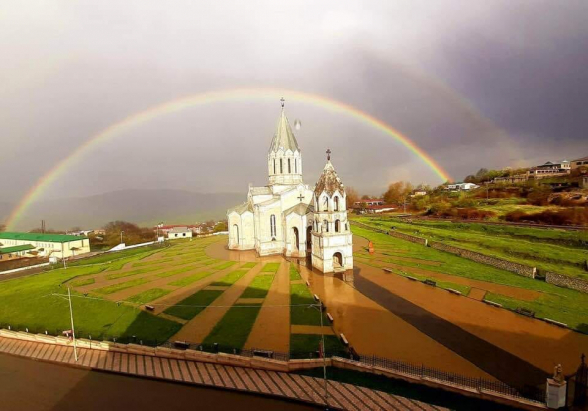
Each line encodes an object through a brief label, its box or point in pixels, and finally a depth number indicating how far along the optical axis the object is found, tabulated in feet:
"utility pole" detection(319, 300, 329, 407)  45.69
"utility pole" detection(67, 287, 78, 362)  61.26
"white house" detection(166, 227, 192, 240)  238.07
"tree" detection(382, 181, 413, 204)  425.85
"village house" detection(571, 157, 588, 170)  321.85
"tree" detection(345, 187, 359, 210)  456.94
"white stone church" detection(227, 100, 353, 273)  114.21
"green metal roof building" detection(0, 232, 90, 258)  187.01
